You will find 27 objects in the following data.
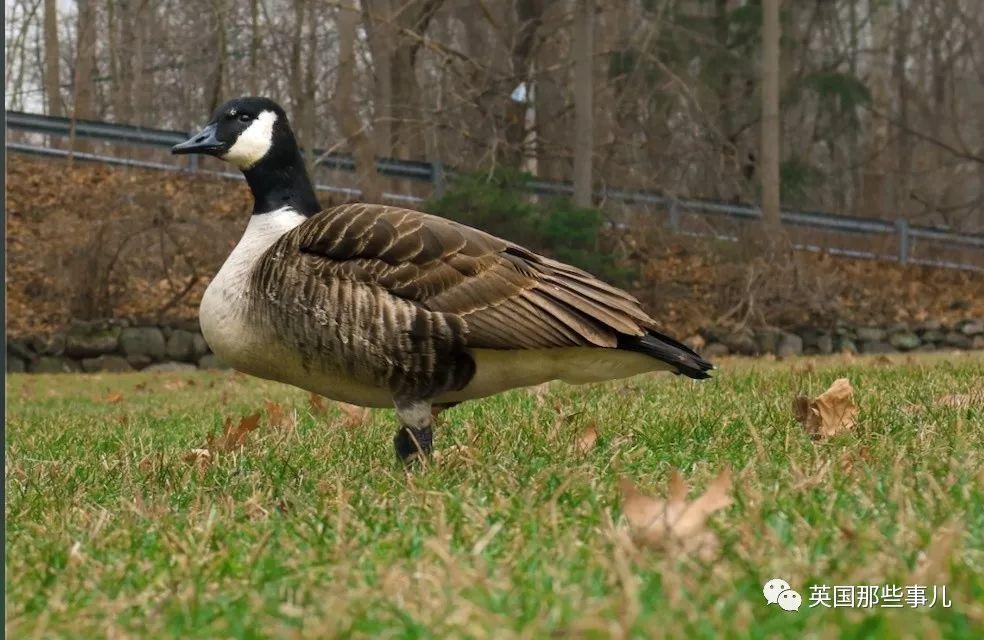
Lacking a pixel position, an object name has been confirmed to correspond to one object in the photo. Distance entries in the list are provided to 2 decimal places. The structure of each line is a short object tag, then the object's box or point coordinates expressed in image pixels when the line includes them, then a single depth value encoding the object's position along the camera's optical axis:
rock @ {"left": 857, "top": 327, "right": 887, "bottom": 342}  18.09
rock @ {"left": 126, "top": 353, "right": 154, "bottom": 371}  14.86
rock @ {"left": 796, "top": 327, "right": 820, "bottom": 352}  17.34
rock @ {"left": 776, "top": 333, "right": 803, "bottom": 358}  16.78
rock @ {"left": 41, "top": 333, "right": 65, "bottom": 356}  14.34
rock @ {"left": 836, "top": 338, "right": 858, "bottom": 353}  17.37
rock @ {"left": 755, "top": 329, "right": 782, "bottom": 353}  16.67
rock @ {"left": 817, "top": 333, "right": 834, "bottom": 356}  17.39
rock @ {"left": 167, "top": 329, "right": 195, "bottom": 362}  15.05
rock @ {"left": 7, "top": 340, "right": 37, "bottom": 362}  14.19
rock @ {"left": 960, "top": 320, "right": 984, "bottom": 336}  18.70
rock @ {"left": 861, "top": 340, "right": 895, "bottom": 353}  18.02
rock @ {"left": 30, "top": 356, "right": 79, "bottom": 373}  14.23
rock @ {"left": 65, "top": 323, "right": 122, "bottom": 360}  14.51
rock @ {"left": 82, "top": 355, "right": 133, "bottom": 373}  14.53
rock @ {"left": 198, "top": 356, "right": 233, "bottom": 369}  15.07
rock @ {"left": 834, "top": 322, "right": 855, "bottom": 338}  17.77
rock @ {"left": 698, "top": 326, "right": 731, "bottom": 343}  16.48
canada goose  3.76
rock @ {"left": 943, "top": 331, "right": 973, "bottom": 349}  18.50
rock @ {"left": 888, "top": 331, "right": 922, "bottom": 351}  18.28
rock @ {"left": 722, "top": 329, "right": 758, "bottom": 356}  16.38
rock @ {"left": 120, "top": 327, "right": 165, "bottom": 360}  14.86
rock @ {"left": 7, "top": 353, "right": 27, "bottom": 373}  14.09
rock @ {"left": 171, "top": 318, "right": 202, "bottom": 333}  15.17
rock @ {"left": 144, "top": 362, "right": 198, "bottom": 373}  14.80
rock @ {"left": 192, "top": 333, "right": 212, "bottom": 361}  15.07
